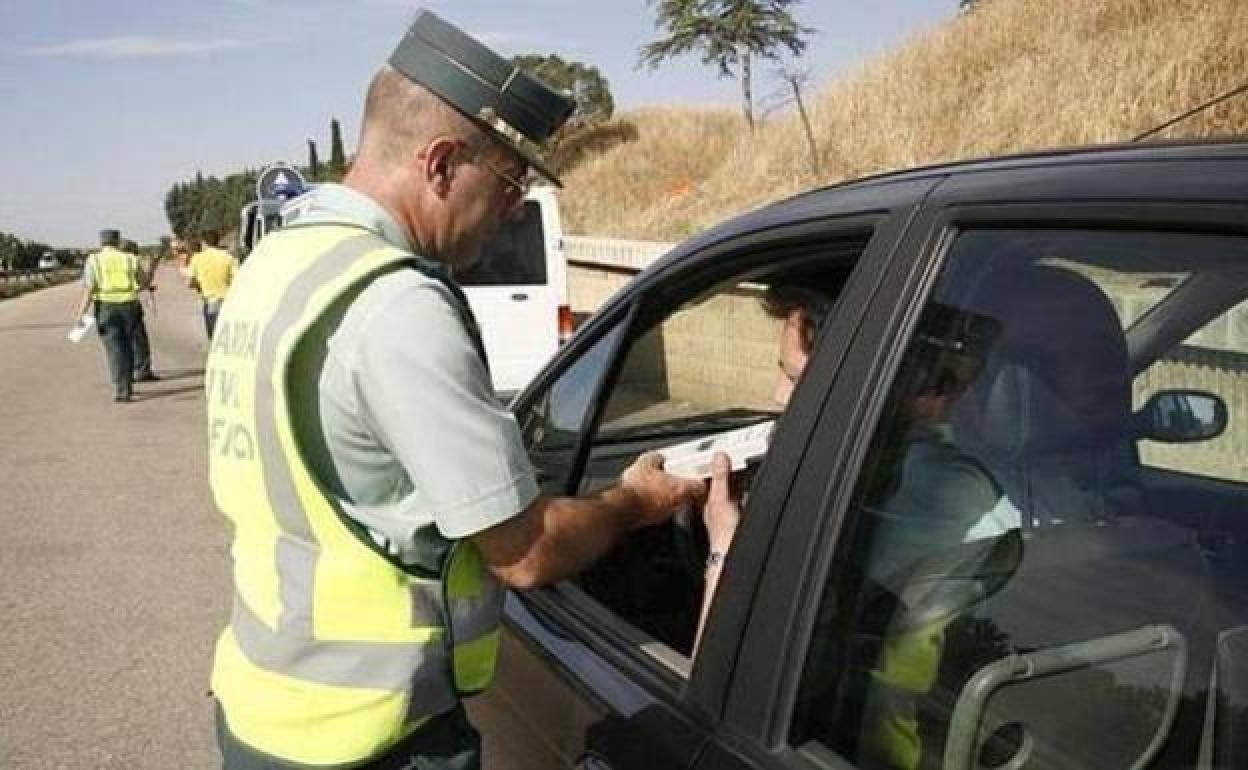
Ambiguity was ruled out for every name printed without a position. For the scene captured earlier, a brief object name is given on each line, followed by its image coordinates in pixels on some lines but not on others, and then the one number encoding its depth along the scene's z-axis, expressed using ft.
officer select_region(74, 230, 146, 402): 41.11
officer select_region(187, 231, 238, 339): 43.52
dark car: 4.31
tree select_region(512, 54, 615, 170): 93.56
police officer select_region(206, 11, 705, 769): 5.37
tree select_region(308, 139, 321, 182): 132.36
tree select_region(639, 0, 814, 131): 67.72
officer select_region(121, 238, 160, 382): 45.08
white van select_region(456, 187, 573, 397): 29.78
